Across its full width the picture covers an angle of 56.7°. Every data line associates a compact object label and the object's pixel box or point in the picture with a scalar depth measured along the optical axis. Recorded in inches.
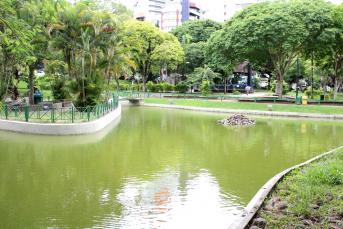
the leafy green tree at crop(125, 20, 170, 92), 2003.0
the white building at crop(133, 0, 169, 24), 4404.5
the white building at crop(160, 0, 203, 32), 4055.1
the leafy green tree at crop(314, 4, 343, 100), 1258.2
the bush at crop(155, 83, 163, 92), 2144.3
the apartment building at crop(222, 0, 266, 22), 3607.3
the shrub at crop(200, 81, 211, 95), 1757.1
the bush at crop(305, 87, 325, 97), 1765.5
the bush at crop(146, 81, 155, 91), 2166.3
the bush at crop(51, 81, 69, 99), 1181.1
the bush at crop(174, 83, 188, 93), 2143.2
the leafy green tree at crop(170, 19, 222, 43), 2469.2
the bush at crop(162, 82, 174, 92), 2144.4
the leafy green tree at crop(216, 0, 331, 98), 1240.2
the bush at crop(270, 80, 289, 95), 2103.8
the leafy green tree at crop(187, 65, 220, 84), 1934.7
